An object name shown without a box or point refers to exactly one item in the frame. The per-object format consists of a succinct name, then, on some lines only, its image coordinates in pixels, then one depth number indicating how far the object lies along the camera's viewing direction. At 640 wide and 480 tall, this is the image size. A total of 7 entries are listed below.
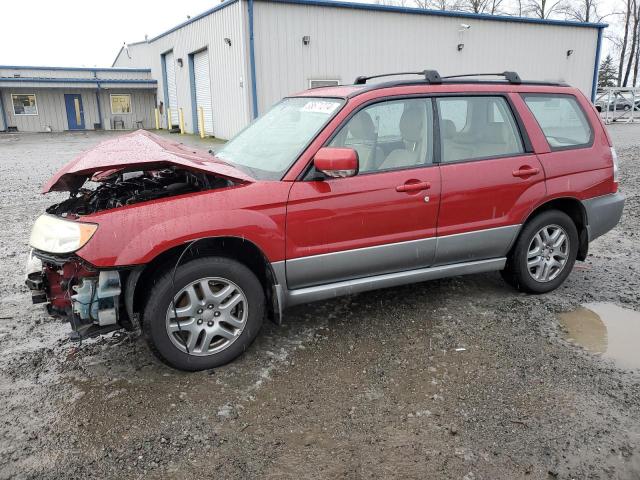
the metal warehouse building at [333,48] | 16.81
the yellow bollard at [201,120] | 22.17
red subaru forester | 3.21
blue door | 34.50
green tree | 53.28
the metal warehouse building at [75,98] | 32.75
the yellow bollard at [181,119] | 25.55
